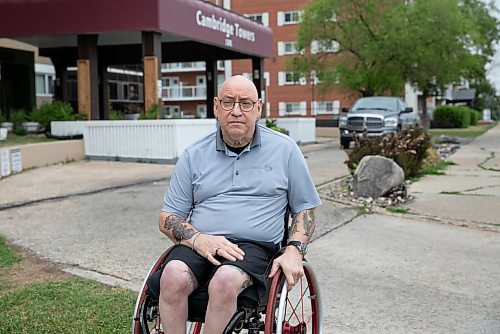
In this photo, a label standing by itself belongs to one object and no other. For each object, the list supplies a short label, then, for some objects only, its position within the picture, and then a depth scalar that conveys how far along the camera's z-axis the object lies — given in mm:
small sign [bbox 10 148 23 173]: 12953
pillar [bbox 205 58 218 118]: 25797
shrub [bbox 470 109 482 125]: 54394
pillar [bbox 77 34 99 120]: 17500
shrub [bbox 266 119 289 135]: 19684
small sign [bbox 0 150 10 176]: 12414
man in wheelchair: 3158
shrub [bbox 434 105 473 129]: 45344
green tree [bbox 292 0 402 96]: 24505
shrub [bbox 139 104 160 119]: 16391
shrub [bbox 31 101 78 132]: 17178
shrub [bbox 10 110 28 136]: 17156
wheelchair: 2932
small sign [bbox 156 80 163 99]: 17141
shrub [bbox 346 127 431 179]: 11344
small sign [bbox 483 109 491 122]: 69375
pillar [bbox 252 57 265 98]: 25531
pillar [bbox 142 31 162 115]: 17047
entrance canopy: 16562
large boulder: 9398
